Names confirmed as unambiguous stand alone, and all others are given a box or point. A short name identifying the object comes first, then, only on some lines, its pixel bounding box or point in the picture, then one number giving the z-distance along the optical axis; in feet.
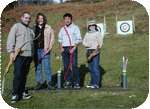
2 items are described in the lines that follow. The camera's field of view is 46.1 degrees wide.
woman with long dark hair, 11.22
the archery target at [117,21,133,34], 37.83
